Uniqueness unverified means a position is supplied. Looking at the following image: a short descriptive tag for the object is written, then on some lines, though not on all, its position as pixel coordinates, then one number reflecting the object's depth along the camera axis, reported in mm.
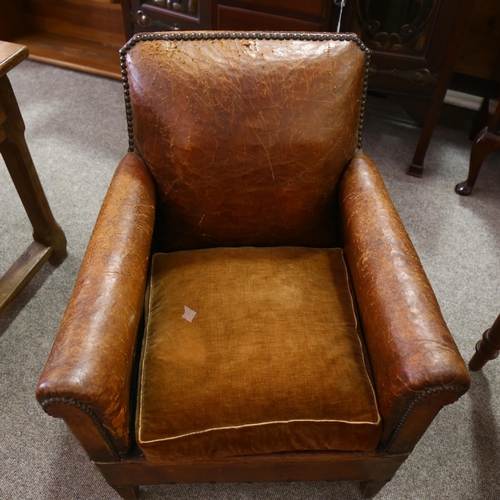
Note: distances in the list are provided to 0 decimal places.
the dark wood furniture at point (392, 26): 1722
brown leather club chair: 861
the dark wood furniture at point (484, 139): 1851
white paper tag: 1037
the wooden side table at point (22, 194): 1273
